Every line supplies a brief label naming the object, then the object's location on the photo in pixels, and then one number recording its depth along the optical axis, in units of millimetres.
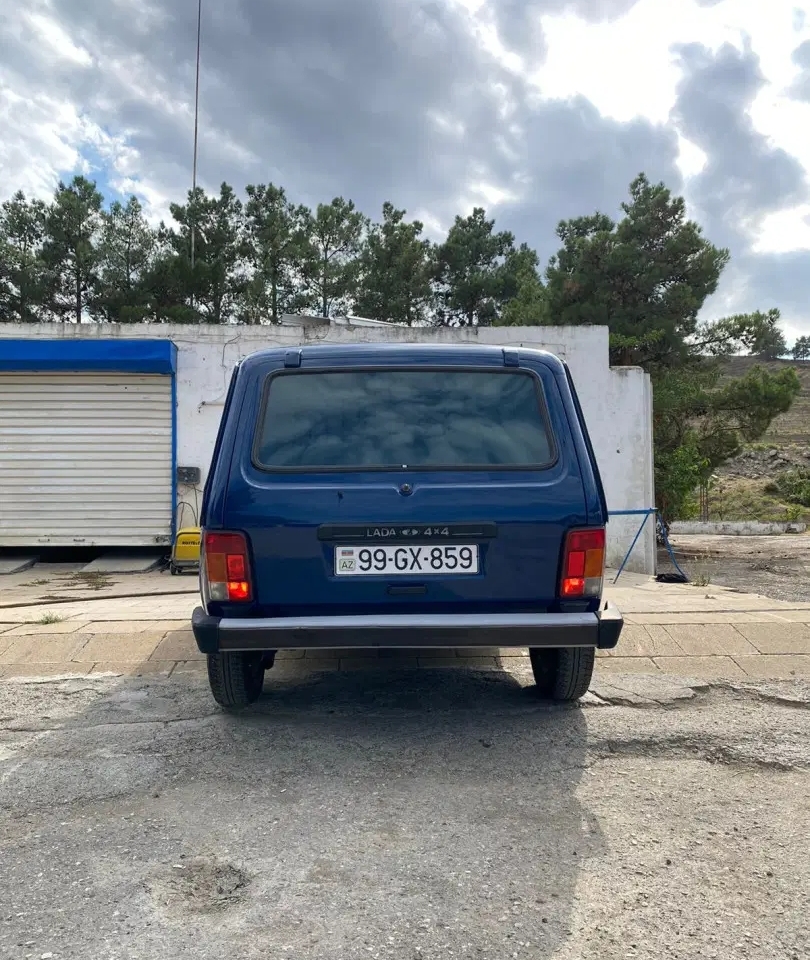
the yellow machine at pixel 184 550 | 10289
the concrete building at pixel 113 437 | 11156
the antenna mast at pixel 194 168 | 19455
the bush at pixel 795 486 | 37844
